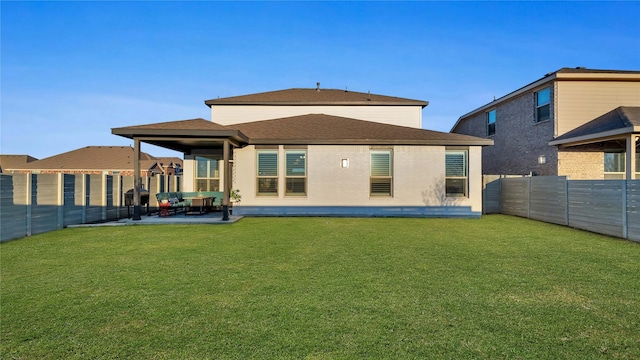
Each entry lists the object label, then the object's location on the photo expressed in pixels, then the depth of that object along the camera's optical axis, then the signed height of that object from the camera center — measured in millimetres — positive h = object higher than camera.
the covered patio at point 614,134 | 10469 +1751
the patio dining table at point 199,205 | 11906 -930
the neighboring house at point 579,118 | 12828 +2742
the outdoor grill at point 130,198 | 11625 -641
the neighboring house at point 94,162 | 33062 +2219
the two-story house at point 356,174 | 11828 +286
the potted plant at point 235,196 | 11555 -560
